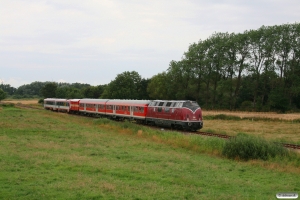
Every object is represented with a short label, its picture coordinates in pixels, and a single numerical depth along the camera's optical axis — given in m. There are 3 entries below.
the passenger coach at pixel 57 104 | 74.31
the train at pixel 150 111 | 35.06
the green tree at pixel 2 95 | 125.79
